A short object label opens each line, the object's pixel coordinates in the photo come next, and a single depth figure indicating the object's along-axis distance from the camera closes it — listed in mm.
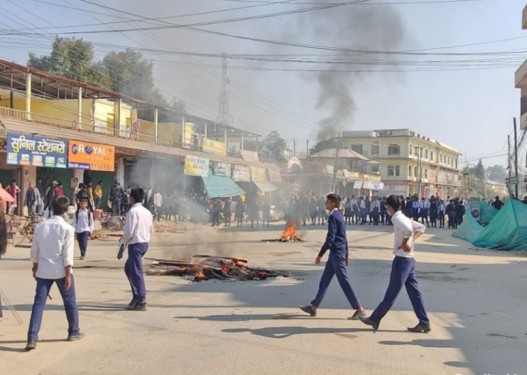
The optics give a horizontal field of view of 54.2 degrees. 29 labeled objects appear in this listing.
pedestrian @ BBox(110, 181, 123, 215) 20188
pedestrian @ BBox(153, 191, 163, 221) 21297
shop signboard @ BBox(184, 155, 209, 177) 24172
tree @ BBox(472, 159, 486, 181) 106375
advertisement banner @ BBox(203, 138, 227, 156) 31903
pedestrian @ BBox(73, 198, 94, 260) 10734
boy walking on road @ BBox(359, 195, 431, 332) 5555
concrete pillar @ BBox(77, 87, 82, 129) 24062
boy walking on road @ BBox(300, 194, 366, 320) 6125
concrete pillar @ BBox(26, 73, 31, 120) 20786
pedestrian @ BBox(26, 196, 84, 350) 4922
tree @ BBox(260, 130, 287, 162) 48941
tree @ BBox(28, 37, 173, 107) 34938
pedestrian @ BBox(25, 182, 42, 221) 16344
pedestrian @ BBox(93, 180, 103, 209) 20780
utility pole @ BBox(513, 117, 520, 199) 29794
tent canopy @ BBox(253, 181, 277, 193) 31961
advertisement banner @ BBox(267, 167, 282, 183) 34844
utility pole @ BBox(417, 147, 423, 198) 68856
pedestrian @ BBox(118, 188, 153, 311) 6457
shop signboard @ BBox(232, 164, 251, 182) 30297
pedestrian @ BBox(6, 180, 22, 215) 16408
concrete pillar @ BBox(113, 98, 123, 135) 26616
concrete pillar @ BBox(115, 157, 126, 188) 23952
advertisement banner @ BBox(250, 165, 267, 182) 32550
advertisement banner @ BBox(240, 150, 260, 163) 34812
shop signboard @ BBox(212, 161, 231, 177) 27516
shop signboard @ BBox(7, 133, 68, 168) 15617
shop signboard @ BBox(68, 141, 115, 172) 18203
